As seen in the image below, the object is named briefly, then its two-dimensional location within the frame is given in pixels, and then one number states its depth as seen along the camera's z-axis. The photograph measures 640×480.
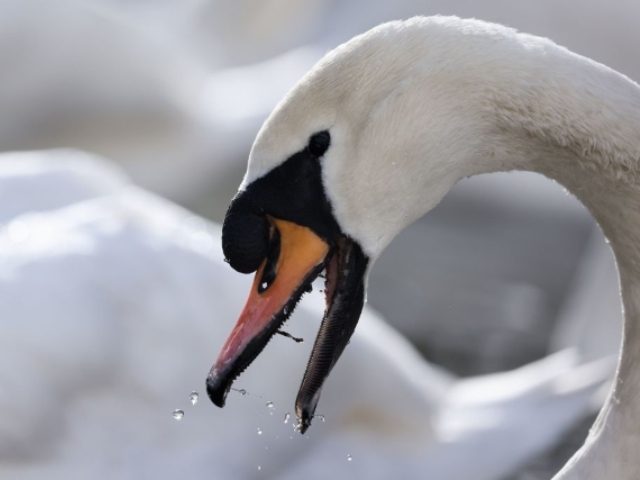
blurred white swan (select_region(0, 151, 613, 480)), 7.46
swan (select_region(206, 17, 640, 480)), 4.80
